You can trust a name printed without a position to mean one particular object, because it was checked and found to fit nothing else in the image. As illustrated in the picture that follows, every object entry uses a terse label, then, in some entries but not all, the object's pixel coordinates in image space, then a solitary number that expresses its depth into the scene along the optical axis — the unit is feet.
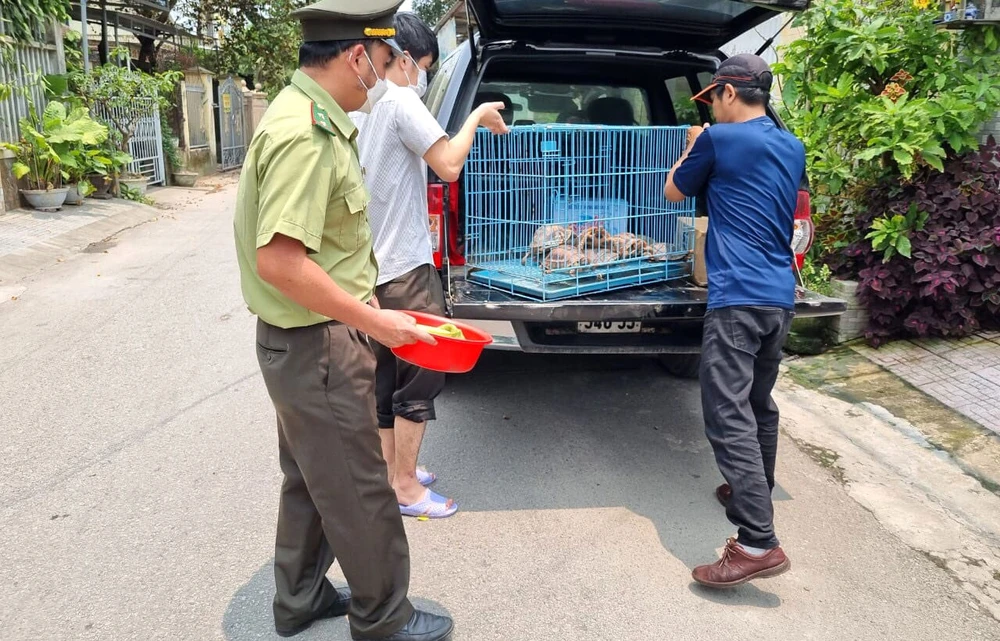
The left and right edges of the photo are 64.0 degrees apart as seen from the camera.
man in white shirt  9.79
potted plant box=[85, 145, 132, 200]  37.52
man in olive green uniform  6.59
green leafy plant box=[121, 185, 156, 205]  40.98
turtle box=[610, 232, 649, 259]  12.17
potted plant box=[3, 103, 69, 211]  32.53
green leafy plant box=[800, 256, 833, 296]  17.70
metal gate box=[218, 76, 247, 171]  62.59
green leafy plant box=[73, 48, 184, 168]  38.47
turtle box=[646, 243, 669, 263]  12.49
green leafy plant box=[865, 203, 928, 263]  16.47
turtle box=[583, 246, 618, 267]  11.84
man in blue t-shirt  9.35
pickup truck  11.52
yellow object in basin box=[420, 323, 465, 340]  7.32
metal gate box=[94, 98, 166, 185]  40.73
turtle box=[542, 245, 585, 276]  11.64
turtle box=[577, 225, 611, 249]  11.91
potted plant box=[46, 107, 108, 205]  33.88
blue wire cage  11.66
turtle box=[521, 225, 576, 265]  11.79
